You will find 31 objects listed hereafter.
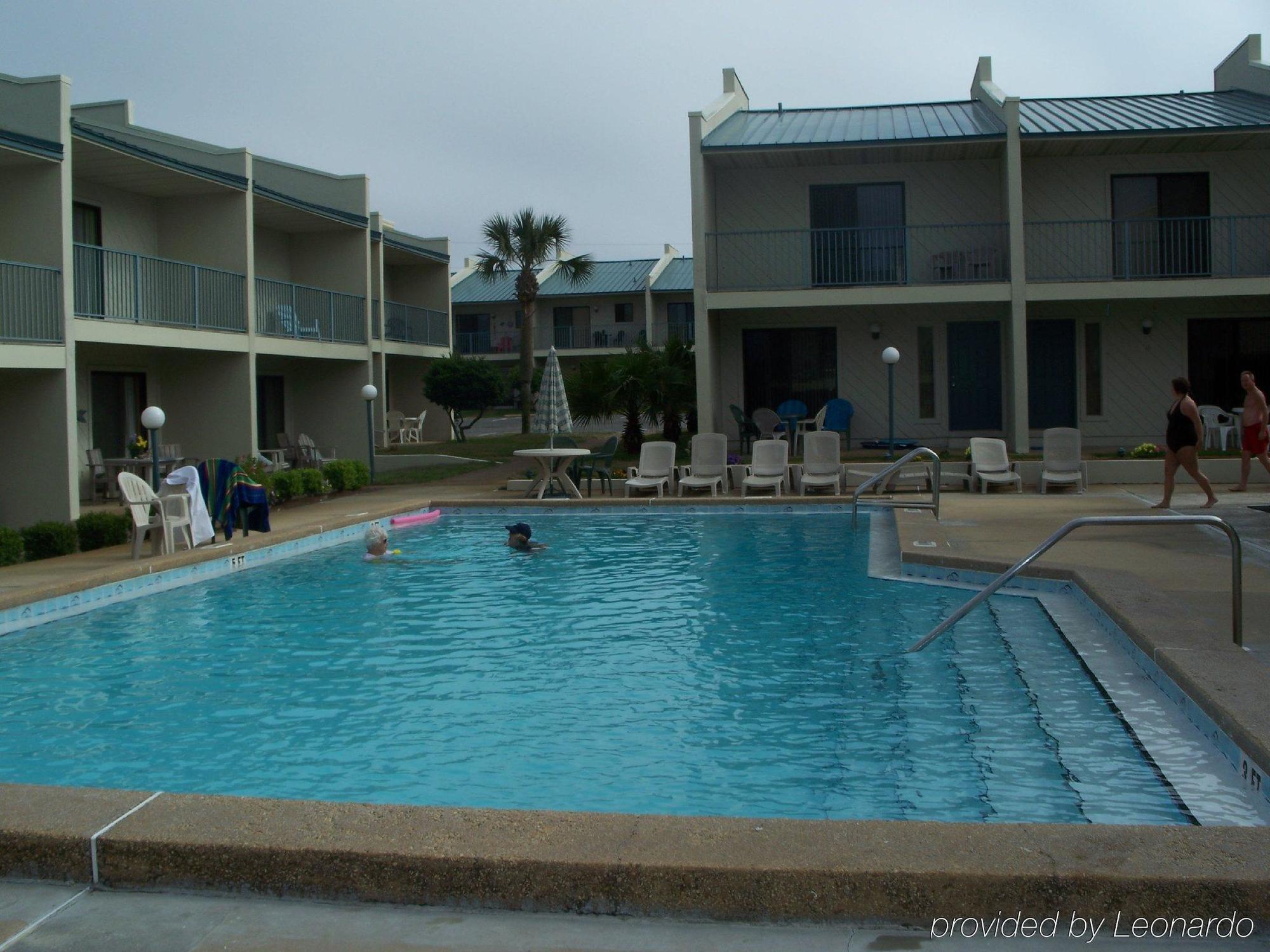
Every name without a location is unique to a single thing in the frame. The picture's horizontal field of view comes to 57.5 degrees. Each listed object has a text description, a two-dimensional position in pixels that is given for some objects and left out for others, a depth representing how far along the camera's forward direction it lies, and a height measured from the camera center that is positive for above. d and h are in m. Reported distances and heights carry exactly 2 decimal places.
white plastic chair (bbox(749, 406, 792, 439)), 20.58 +0.56
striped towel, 12.45 -0.30
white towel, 11.92 -0.41
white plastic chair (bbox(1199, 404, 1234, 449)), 18.91 +0.28
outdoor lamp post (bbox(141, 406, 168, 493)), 12.26 +0.47
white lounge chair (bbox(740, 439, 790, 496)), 16.73 -0.17
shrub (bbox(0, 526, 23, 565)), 11.82 -0.80
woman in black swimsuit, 12.79 +0.06
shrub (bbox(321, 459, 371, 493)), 19.47 -0.22
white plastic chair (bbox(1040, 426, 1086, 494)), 16.36 -0.13
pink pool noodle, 15.69 -0.81
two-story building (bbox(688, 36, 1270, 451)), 19.64 +3.38
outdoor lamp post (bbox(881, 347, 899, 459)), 17.53 +1.29
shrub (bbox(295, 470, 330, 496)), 18.42 -0.35
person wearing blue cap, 12.60 -0.89
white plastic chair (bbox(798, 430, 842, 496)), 16.52 -0.15
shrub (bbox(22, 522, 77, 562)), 12.38 -0.78
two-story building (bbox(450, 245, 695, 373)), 47.88 +6.17
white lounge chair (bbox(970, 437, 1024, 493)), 16.67 -0.21
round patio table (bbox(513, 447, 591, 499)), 16.50 -0.14
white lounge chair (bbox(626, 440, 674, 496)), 17.09 -0.19
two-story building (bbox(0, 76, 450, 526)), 14.98 +2.87
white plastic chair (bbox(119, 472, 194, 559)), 11.45 -0.49
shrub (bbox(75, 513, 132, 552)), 12.89 -0.70
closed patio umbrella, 17.34 +0.75
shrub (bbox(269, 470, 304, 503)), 17.64 -0.35
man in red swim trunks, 13.36 +0.23
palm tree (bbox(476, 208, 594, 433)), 35.22 +6.45
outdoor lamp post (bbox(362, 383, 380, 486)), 21.09 +0.94
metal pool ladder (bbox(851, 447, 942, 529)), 12.52 -0.34
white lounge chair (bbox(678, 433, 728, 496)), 17.27 -0.09
